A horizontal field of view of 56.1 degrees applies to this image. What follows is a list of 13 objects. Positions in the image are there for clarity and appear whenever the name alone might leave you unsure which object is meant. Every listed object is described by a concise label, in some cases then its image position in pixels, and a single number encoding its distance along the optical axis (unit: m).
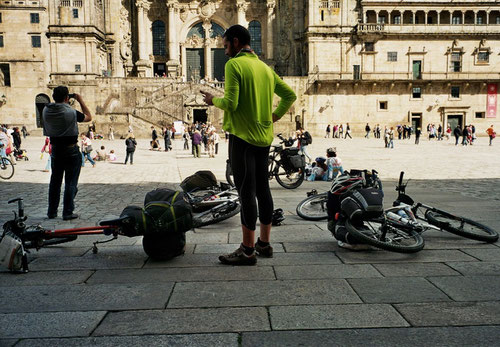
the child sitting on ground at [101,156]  20.84
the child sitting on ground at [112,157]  20.60
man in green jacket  4.18
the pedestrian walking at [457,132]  32.37
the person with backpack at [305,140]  14.07
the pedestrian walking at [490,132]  31.59
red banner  49.12
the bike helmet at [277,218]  6.34
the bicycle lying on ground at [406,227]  4.57
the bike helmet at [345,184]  5.12
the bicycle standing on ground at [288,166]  10.97
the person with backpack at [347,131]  44.84
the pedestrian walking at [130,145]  18.48
